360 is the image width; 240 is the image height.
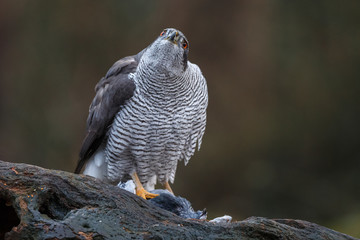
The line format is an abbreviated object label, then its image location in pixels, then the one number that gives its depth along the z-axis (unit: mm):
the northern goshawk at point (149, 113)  8672
